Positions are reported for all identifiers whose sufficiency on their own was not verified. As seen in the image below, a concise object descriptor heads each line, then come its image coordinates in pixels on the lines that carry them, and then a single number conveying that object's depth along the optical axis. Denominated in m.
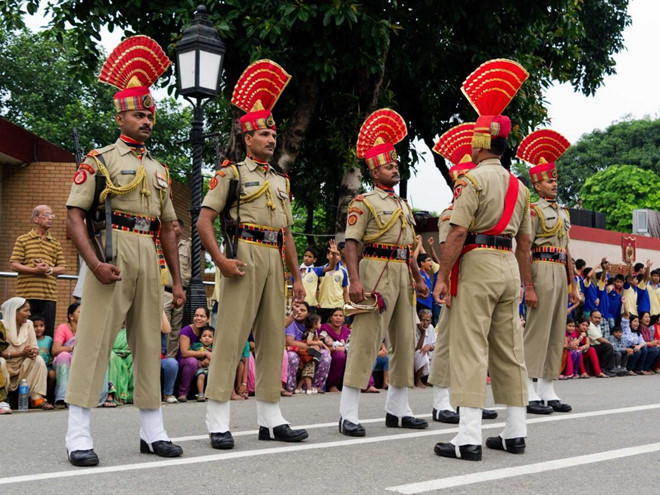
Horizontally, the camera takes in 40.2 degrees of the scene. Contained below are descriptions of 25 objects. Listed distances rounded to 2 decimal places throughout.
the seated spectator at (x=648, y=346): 17.31
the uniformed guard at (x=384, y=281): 7.39
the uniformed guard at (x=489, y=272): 6.19
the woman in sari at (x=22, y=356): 9.36
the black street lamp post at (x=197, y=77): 10.51
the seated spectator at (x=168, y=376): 10.25
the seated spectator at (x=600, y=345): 16.28
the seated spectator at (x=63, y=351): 9.58
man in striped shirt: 10.55
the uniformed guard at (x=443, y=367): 8.10
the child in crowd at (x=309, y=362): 11.65
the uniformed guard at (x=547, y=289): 9.02
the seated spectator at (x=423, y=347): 12.79
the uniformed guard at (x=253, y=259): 6.39
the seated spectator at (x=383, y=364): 12.40
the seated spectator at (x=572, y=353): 15.32
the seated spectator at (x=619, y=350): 16.53
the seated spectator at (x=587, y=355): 15.86
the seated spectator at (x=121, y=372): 9.93
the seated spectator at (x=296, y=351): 11.45
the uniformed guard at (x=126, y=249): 5.68
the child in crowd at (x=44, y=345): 9.74
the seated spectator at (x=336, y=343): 12.09
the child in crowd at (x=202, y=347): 10.58
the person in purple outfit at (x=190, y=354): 10.47
